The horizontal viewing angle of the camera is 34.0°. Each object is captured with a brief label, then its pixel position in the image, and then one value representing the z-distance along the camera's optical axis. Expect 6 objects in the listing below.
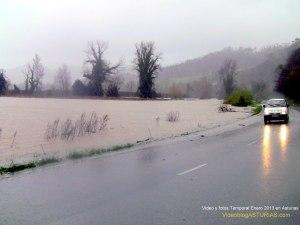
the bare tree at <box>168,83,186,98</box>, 159.18
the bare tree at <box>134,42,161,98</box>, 131.88
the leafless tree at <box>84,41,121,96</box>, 129.00
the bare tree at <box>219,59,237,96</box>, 179.25
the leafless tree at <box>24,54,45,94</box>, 139.38
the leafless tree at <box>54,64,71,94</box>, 168.27
